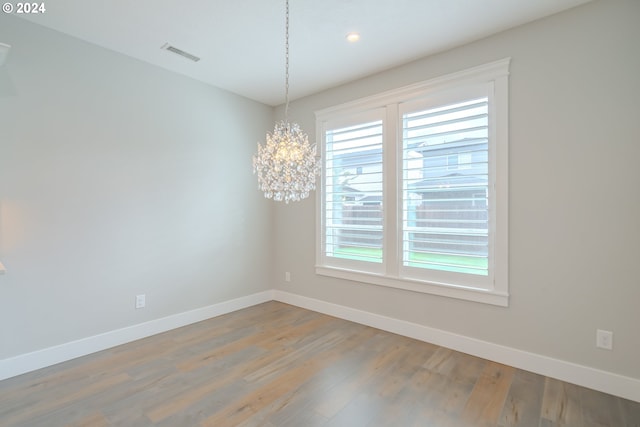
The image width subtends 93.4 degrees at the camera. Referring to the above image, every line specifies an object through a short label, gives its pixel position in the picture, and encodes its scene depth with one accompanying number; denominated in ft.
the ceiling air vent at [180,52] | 9.24
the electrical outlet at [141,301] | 10.12
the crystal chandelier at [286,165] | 7.01
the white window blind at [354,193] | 11.11
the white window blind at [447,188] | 8.84
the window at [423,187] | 8.63
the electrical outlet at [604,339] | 7.07
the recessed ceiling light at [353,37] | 8.57
